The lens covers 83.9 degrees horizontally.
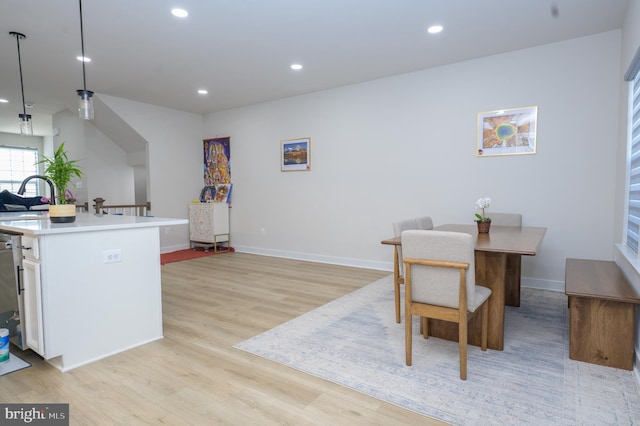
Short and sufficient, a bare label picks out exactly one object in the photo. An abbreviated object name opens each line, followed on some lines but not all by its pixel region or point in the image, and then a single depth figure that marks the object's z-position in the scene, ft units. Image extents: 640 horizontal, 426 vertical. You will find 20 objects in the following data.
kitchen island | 7.15
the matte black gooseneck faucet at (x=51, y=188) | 8.86
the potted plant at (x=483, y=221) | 10.07
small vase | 8.30
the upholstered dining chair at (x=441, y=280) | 6.73
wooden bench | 7.16
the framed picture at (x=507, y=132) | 12.96
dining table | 7.71
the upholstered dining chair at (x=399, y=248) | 9.70
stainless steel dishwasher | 7.77
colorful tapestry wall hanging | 22.47
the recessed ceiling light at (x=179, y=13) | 10.03
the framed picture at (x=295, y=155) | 18.79
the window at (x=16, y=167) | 32.83
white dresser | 21.58
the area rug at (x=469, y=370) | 5.92
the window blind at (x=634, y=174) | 8.76
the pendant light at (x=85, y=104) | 9.57
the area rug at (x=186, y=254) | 19.38
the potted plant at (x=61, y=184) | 8.33
